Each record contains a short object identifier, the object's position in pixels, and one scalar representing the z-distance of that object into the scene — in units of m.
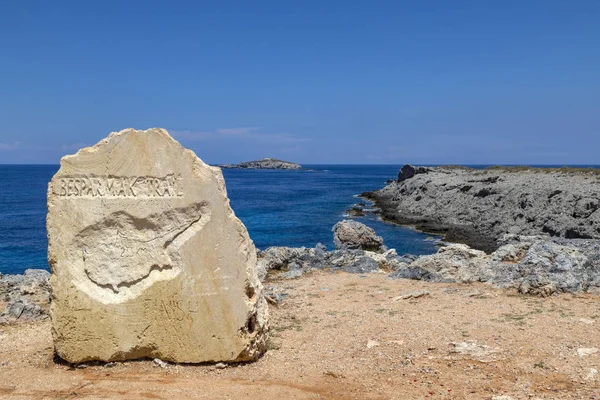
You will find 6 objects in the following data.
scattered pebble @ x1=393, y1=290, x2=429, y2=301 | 11.62
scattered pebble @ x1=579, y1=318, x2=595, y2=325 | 9.26
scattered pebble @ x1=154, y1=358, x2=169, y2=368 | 7.81
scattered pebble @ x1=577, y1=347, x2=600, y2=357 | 7.75
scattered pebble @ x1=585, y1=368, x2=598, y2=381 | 6.95
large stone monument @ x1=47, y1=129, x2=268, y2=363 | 7.71
